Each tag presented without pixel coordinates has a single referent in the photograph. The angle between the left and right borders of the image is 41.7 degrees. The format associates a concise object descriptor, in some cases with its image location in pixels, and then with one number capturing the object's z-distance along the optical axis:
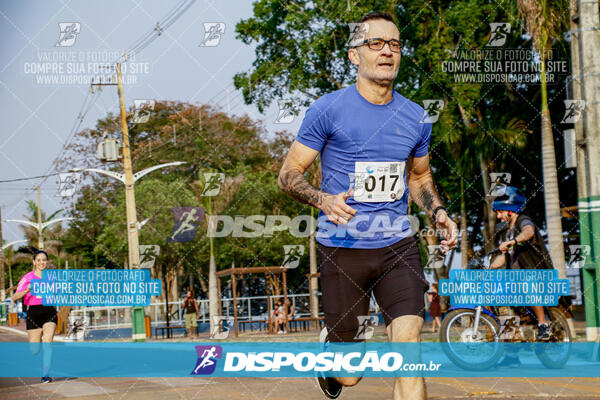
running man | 4.36
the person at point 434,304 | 22.36
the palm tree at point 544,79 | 14.22
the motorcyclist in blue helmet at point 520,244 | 9.09
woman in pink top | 9.97
